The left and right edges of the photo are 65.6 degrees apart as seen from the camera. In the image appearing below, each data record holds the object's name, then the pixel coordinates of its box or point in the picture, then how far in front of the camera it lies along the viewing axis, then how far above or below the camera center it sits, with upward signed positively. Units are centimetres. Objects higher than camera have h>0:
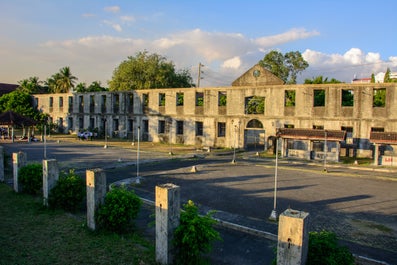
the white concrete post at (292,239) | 516 -200
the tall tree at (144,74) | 5097 +755
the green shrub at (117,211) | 817 -247
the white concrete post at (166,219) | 661 -216
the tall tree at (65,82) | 6291 +725
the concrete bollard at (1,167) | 1423 -234
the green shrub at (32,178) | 1165 -232
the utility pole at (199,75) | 4286 +633
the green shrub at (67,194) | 998 -249
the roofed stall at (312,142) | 2213 -149
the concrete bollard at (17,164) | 1223 -190
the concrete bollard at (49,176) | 1013 -195
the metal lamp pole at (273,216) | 993 -305
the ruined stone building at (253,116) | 2358 +46
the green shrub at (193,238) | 649 -252
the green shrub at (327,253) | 534 -229
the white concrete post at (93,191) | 832 -199
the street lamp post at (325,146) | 1896 -160
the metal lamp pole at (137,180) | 1469 -295
